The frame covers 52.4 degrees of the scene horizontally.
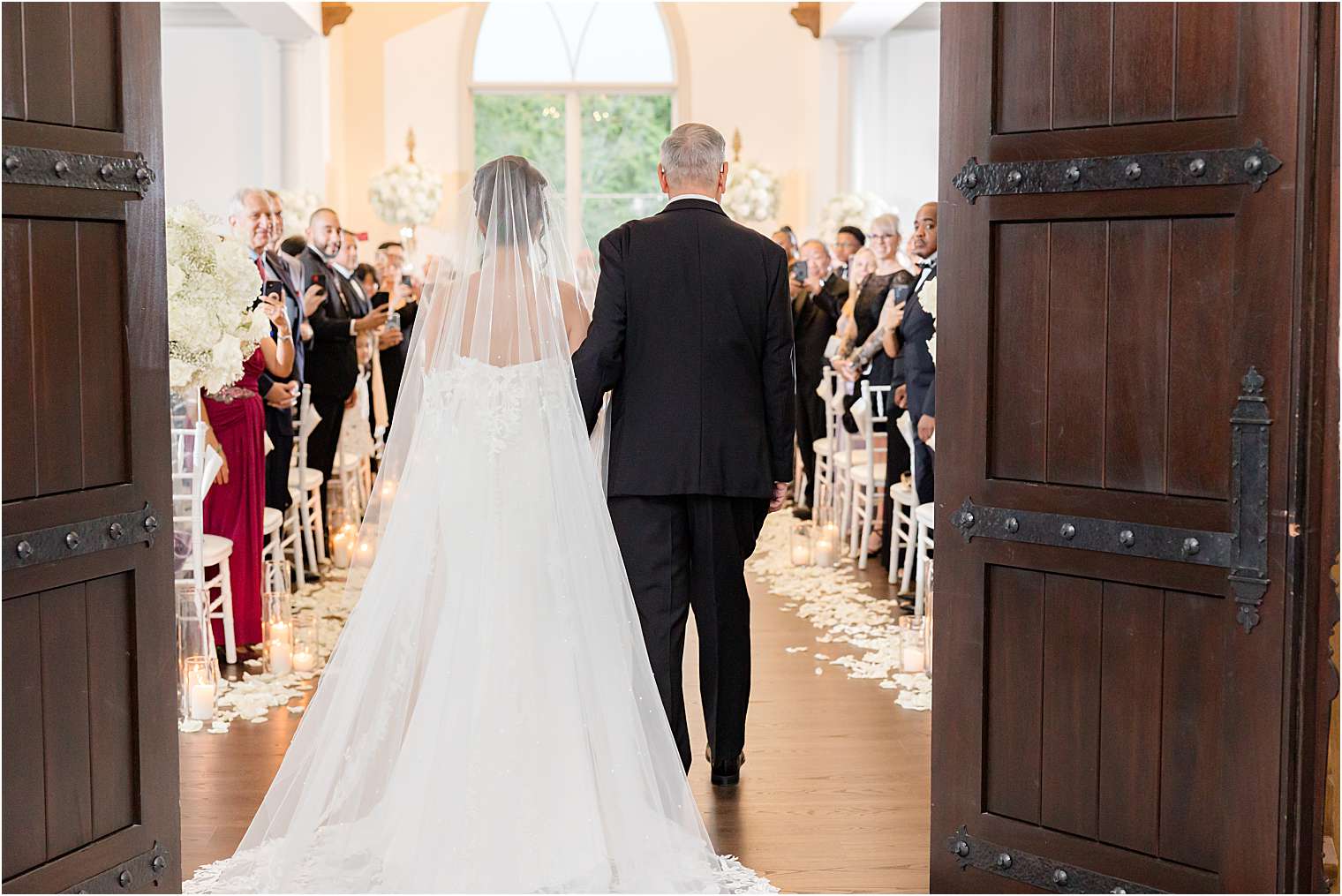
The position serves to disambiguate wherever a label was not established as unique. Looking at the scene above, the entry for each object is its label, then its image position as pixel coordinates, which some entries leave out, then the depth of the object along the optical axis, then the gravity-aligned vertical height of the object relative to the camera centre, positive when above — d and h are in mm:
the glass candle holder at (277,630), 5281 -952
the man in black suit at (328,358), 7270 +167
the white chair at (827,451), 8266 -400
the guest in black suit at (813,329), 9094 +394
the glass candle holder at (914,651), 5367 -1035
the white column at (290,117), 12789 +2559
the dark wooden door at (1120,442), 2674 -117
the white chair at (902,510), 6172 -630
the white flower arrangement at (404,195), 14062 +2001
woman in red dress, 5438 -384
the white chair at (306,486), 6828 -505
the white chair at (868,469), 6992 -435
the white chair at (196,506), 4852 -430
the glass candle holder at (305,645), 5348 -1035
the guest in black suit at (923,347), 5672 +178
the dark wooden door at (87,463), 2713 -155
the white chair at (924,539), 5673 -659
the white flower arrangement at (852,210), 11602 +1518
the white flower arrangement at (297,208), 9531 +1343
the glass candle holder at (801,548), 7625 -905
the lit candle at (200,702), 4723 -1087
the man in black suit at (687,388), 3848 +1
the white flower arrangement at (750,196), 13633 +1928
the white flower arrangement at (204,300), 4574 +302
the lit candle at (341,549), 7473 -886
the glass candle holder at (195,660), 4738 -968
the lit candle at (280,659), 5273 -1045
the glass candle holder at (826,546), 7520 -892
